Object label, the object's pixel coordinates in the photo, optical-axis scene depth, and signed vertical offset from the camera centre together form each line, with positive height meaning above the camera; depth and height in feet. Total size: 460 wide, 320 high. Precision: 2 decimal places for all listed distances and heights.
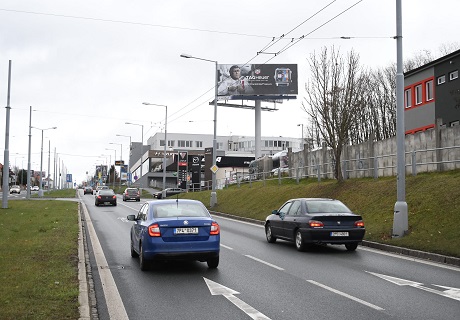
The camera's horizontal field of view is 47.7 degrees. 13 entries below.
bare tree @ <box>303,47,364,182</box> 89.51 +15.19
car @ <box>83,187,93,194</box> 294.87 -2.01
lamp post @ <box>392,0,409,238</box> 49.29 +3.69
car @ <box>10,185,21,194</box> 322.77 -2.52
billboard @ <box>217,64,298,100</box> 210.59 +43.84
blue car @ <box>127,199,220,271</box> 33.04 -3.25
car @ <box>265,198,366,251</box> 44.62 -3.16
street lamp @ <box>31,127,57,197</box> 223.92 +10.82
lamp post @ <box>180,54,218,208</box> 114.09 +3.82
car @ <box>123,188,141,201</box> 192.24 -2.67
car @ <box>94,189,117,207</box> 144.56 -3.17
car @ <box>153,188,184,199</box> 200.07 -1.51
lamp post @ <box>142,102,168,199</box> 168.45 +26.87
